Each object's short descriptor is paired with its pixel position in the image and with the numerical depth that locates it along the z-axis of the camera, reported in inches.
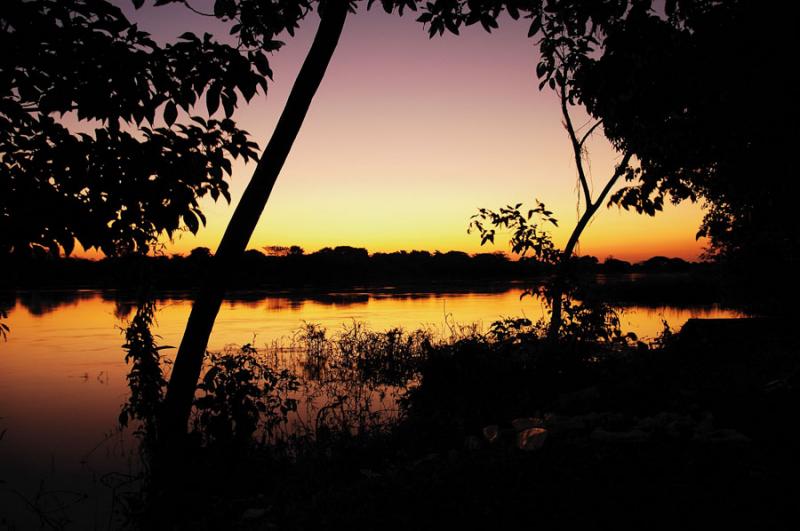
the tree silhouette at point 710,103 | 221.8
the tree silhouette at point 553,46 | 189.2
